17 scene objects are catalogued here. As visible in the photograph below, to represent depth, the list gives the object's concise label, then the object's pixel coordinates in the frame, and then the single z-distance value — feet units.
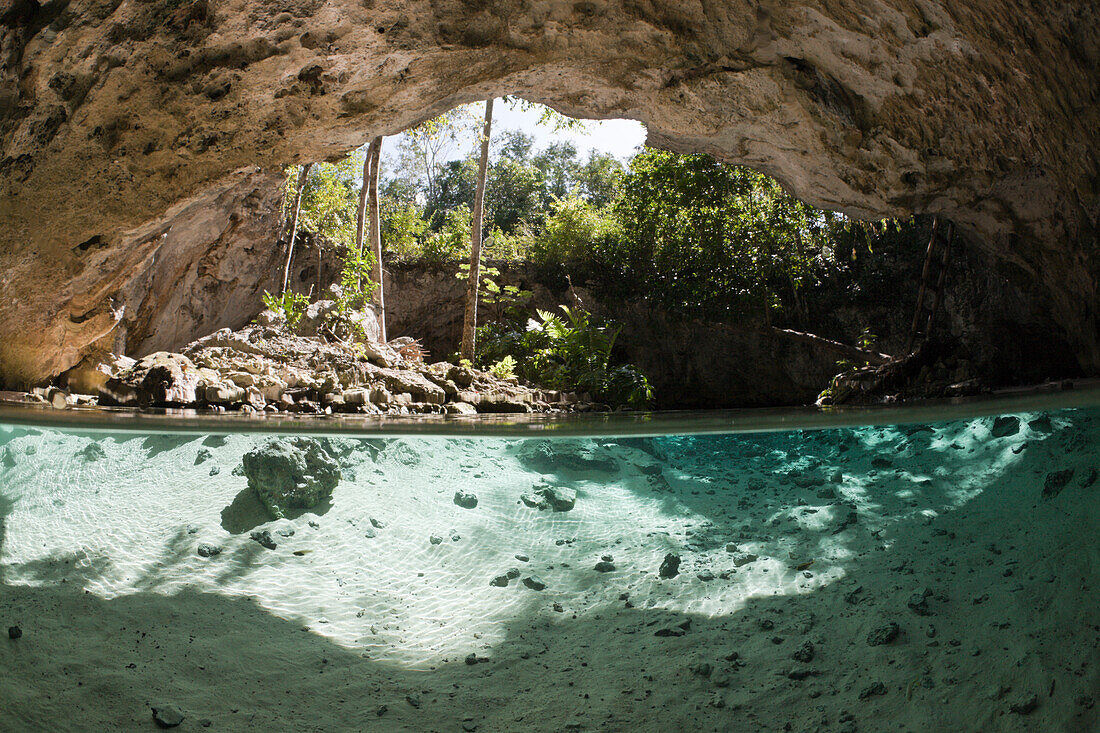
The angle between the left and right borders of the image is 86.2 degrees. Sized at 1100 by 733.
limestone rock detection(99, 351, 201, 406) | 18.89
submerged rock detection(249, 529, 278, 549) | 19.81
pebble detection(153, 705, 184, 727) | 11.48
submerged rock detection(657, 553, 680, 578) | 20.45
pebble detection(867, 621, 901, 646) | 15.20
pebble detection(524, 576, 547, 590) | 19.77
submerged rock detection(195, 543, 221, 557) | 19.38
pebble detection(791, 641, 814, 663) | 14.97
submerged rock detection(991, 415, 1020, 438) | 21.52
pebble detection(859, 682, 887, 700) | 13.09
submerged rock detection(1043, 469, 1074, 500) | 22.21
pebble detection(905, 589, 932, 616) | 16.37
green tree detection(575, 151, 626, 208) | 91.09
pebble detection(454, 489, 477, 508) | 24.36
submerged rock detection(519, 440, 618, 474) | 21.52
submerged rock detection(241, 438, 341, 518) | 20.47
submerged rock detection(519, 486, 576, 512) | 24.62
